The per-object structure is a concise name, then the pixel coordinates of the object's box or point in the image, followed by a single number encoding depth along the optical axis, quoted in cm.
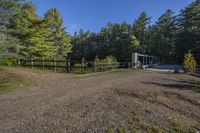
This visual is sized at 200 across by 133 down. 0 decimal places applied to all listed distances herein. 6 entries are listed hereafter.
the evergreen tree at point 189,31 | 2096
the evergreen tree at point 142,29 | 2585
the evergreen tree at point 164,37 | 2294
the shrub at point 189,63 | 1126
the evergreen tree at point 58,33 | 1837
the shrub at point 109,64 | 1005
